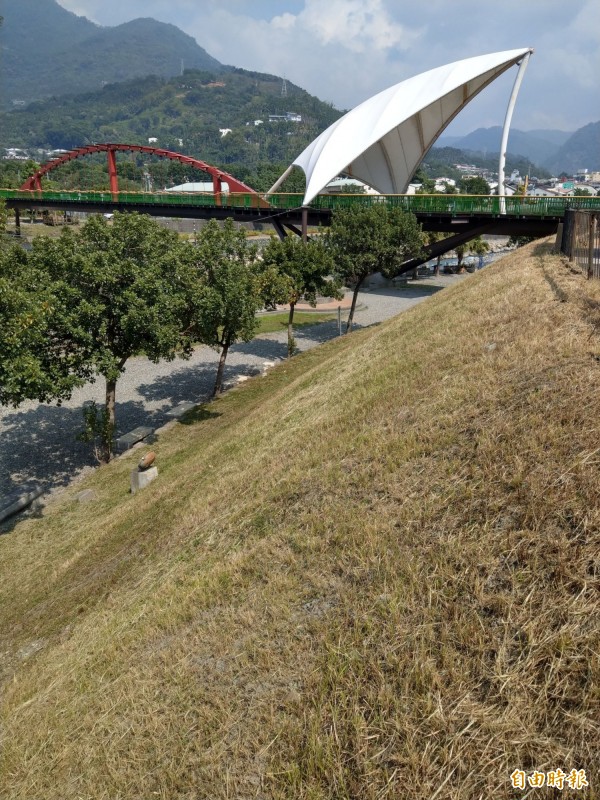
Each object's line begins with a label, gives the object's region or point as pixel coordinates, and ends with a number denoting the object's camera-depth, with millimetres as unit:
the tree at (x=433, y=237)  49472
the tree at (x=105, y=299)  13320
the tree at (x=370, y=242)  26984
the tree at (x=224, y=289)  17953
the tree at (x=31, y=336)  11109
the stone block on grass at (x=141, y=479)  13039
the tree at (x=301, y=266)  24875
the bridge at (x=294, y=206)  32719
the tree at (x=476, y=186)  124312
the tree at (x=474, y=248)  56012
